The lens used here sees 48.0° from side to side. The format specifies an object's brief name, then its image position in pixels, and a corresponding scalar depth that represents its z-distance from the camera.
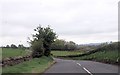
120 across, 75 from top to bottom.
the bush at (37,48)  23.43
